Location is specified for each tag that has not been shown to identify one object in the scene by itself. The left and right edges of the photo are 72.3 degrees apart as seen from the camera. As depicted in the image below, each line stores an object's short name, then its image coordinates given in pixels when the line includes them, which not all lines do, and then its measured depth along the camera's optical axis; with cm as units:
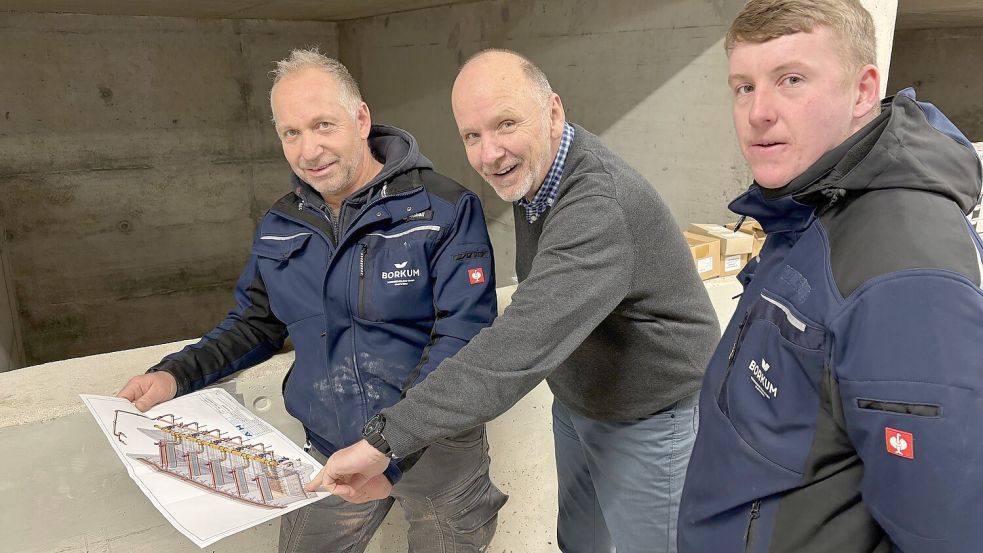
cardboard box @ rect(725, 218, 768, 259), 271
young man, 78
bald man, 125
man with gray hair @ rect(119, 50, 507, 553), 152
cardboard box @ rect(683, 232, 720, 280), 251
